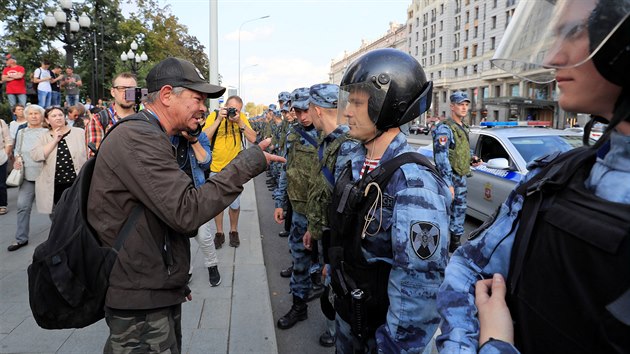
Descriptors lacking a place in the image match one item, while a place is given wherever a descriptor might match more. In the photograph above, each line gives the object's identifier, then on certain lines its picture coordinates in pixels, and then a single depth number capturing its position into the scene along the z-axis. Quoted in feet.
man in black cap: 5.78
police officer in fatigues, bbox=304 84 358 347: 10.05
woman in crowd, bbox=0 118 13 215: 22.10
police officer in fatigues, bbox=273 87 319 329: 12.57
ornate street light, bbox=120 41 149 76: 66.49
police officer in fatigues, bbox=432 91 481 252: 18.88
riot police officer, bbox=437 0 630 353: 2.58
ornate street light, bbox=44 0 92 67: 41.50
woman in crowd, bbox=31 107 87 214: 16.14
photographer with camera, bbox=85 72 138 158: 14.67
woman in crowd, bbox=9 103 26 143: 26.81
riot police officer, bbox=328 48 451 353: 5.56
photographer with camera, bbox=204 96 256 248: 19.24
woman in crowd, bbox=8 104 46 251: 17.38
